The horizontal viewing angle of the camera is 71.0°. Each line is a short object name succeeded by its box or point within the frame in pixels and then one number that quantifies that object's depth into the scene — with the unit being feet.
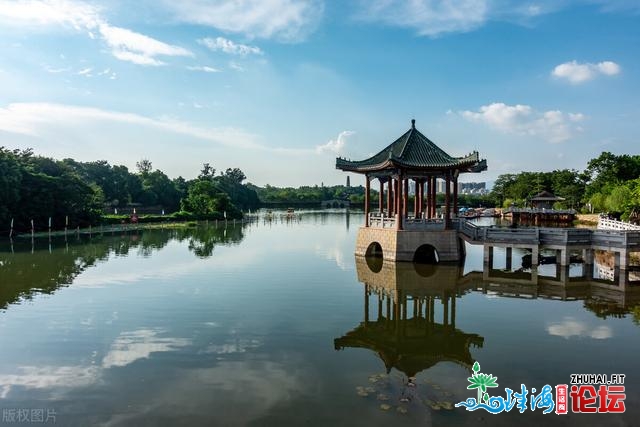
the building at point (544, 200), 210.53
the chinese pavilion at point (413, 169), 85.46
